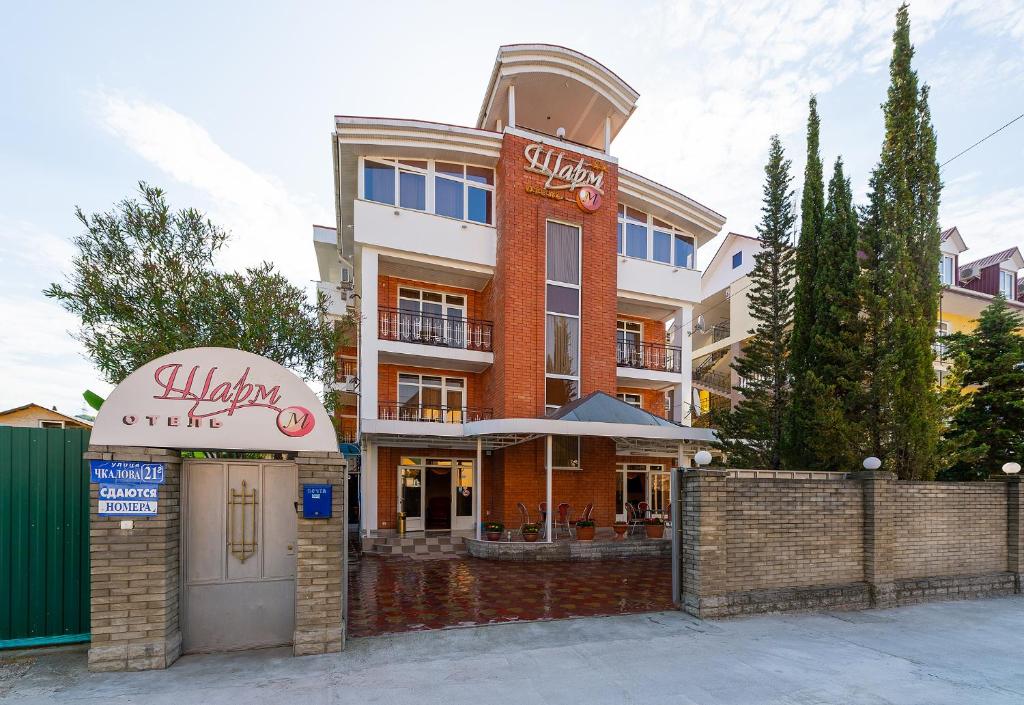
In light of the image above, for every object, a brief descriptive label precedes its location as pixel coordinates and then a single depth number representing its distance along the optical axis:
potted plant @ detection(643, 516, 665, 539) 12.84
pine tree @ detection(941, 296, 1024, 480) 11.00
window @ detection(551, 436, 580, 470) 14.74
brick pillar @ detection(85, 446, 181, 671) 4.83
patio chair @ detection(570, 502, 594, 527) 13.73
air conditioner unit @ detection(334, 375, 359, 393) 15.56
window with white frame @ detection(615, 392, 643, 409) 18.38
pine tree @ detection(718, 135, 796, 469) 12.95
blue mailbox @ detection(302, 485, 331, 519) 5.35
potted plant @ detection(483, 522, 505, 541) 12.57
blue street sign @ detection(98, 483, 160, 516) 4.93
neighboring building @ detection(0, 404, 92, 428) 21.77
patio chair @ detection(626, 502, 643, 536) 13.58
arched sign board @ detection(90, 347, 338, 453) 5.12
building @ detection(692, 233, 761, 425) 24.00
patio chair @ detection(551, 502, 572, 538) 14.00
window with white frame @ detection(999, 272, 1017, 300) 23.33
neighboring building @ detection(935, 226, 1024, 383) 21.97
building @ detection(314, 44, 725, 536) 13.75
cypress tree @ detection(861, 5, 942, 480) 8.40
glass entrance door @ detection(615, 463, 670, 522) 17.54
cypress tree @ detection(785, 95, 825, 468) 9.56
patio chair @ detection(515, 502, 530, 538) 13.66
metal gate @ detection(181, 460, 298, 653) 5.45
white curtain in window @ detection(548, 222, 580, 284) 15.09
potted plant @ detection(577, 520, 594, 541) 12.41
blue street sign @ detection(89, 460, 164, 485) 4.92
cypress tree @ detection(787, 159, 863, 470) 8.77
